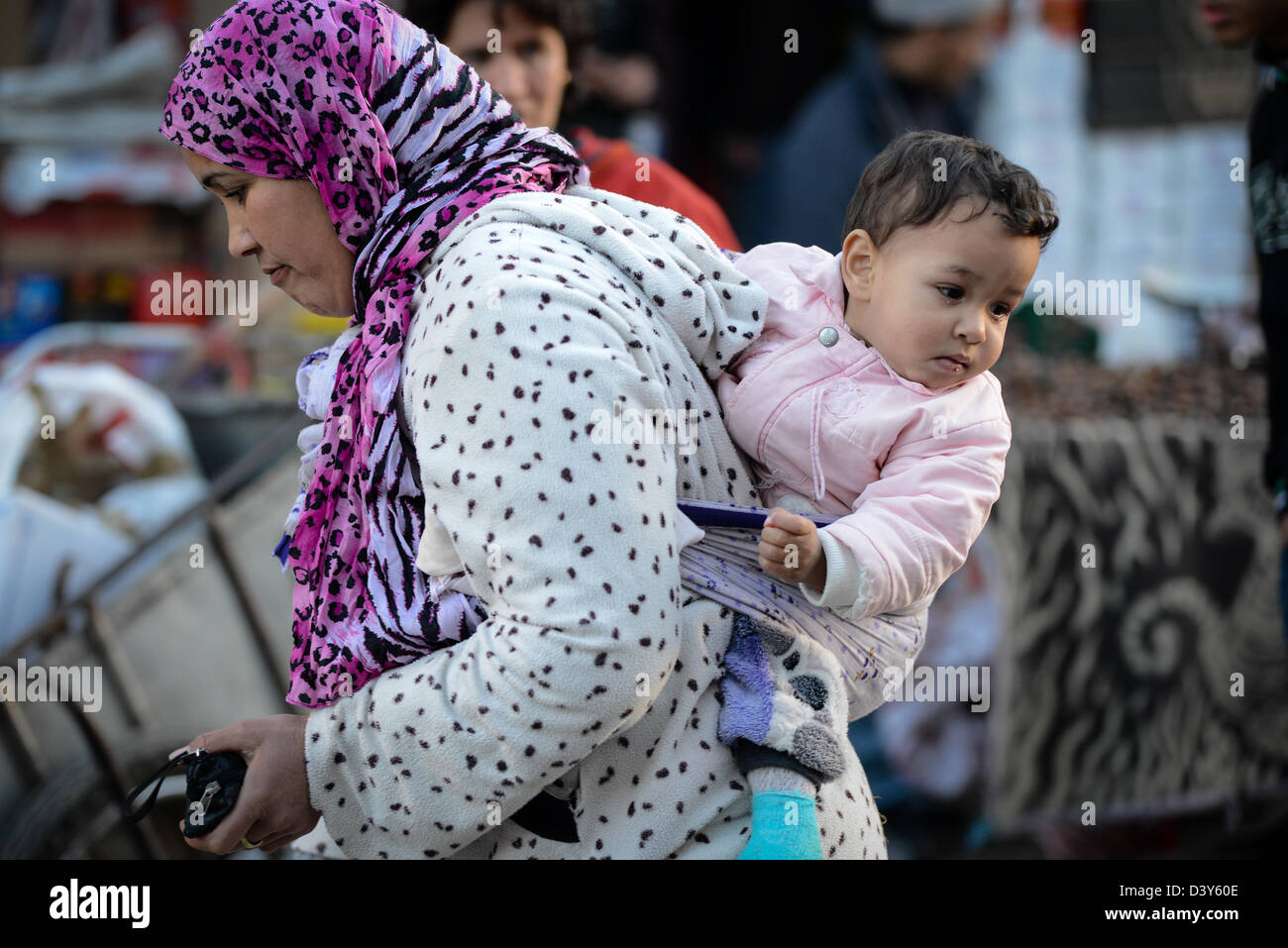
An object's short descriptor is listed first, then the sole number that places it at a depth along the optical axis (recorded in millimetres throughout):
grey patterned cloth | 4191
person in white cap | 5242
